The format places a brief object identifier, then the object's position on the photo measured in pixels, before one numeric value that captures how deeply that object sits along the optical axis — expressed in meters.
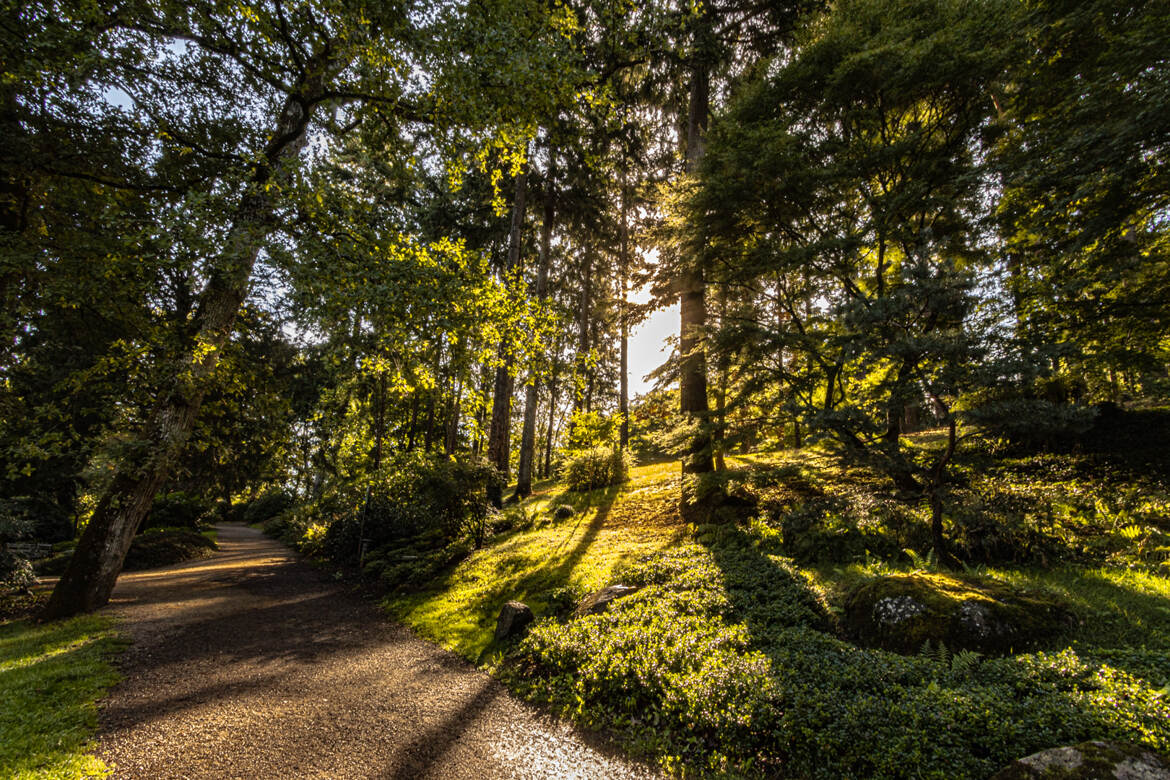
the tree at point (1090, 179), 5.80
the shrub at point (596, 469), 15.47
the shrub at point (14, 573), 8.02
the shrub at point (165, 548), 13.21
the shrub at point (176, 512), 19.14
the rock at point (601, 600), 6.10
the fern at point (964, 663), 3.44
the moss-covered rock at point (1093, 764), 2.19
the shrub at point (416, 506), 11.03
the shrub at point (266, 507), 34.69
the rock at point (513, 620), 6.06
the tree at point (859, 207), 5.71
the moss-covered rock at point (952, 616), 3.88
